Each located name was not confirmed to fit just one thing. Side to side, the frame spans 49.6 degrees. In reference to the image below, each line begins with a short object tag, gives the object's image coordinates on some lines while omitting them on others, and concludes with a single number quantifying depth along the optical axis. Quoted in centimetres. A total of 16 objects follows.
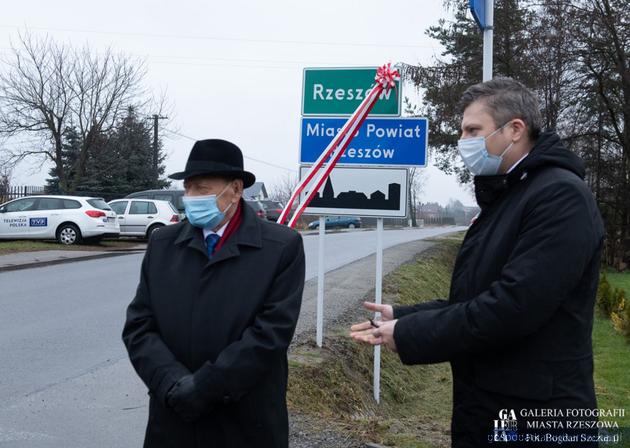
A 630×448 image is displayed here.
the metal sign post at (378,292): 627
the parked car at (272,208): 3298
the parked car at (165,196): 2578
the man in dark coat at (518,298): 223
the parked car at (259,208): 2618
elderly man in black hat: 274
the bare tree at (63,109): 3231
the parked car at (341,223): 5746
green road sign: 646
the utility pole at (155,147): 3941
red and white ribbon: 534
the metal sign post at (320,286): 667
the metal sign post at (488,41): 656
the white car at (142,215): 2397
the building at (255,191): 5044
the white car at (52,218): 2116
